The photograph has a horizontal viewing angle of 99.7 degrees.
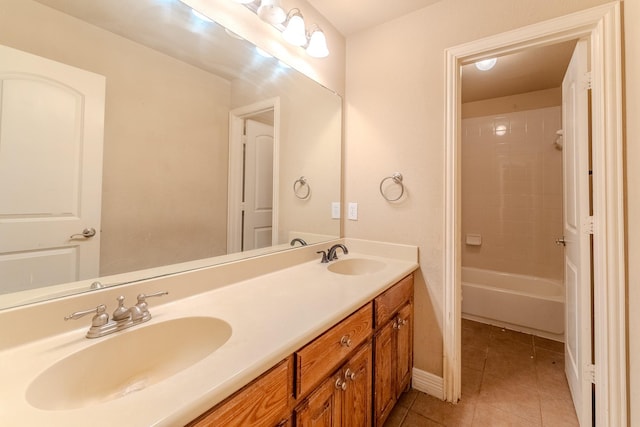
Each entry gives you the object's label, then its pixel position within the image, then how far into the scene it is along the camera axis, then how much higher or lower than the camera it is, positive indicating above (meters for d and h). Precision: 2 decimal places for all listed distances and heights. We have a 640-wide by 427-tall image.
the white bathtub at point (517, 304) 2.28 -0.75
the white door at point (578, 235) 1.34 -0.07
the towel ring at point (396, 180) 1.74 +0.26
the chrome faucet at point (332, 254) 1.72 -0.23
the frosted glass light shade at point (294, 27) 1.44 +1.03
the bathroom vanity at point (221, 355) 0.54 -0.36
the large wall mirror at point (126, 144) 0.81 +0.28
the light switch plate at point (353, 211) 1.95 +0.06
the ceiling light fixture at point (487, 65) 2.12 +1.24
